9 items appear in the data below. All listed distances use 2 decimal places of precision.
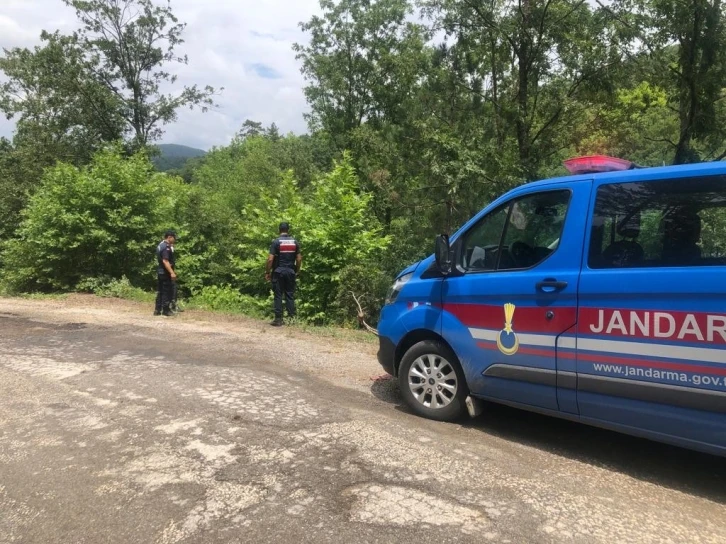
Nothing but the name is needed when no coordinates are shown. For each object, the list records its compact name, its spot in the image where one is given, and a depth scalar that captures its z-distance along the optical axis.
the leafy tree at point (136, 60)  30.36
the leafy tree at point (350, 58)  27.55
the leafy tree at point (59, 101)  28.86
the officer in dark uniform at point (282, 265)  10.37
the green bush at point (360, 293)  12.03
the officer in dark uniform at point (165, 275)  11.20
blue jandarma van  3.63
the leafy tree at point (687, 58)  9.73
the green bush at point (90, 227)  15.81
